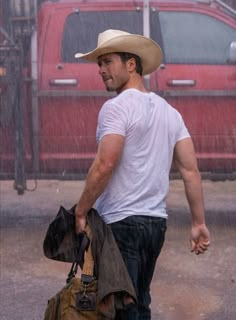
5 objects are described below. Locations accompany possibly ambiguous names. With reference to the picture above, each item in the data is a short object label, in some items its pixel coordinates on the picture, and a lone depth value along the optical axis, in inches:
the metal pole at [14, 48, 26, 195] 559.5
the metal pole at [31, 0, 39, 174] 567.8
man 287.0
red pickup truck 573.3
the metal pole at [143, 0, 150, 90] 574.6
